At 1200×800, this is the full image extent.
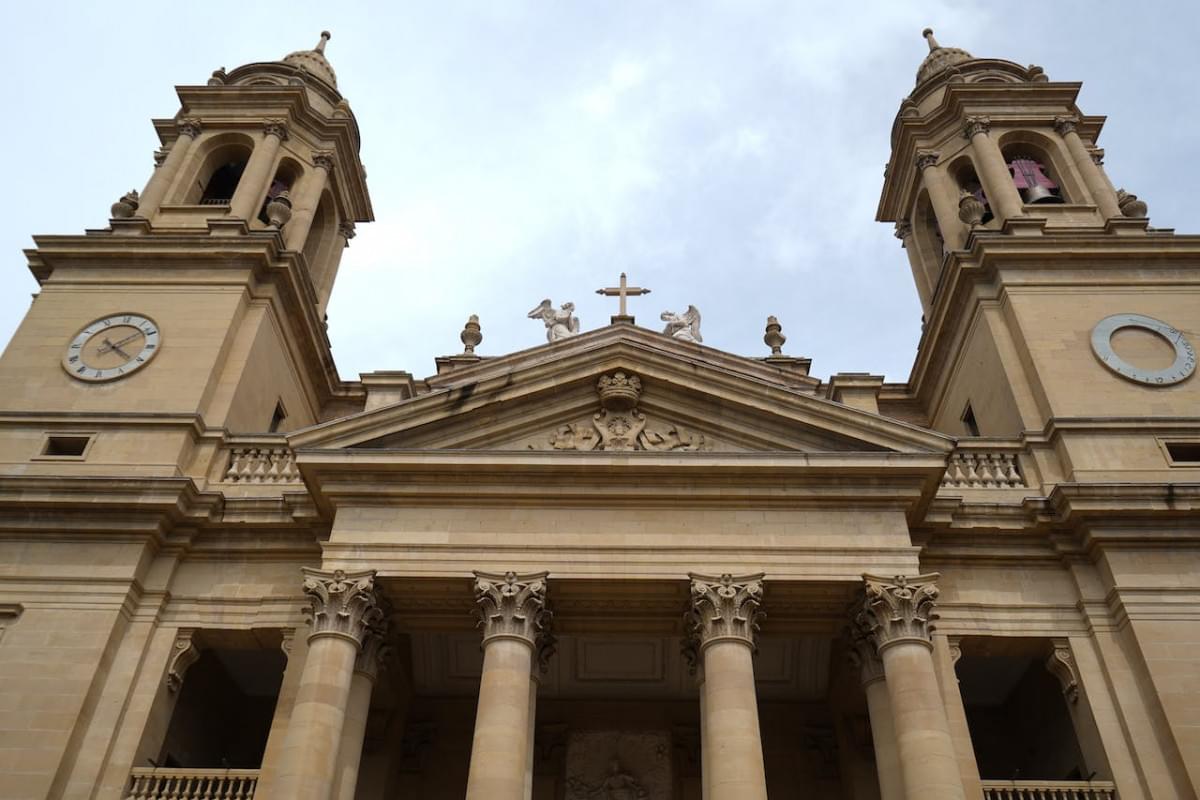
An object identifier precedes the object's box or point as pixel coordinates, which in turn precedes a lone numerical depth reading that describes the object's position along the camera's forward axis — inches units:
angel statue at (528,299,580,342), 932.0
